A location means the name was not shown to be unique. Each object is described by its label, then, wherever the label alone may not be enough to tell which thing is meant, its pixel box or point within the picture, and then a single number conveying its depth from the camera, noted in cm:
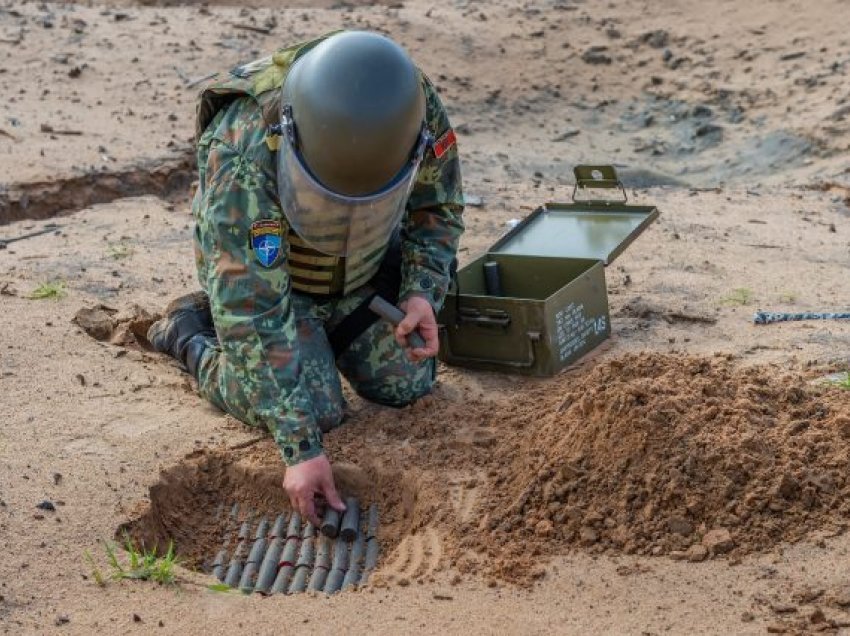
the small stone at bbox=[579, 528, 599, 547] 337
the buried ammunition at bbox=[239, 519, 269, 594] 354
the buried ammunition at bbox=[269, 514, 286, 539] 376
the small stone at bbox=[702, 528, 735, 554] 327
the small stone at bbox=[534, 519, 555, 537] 342
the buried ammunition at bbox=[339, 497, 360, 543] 364
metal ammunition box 442
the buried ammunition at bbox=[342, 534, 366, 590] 348
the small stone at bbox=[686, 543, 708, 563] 325
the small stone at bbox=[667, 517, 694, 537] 334
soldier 334
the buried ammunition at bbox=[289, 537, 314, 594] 347
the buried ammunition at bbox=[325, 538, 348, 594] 346
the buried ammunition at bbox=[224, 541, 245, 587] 357
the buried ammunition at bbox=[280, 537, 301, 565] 361
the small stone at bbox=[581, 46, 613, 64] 917
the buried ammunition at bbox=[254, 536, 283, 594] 353
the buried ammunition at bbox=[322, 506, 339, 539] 361
